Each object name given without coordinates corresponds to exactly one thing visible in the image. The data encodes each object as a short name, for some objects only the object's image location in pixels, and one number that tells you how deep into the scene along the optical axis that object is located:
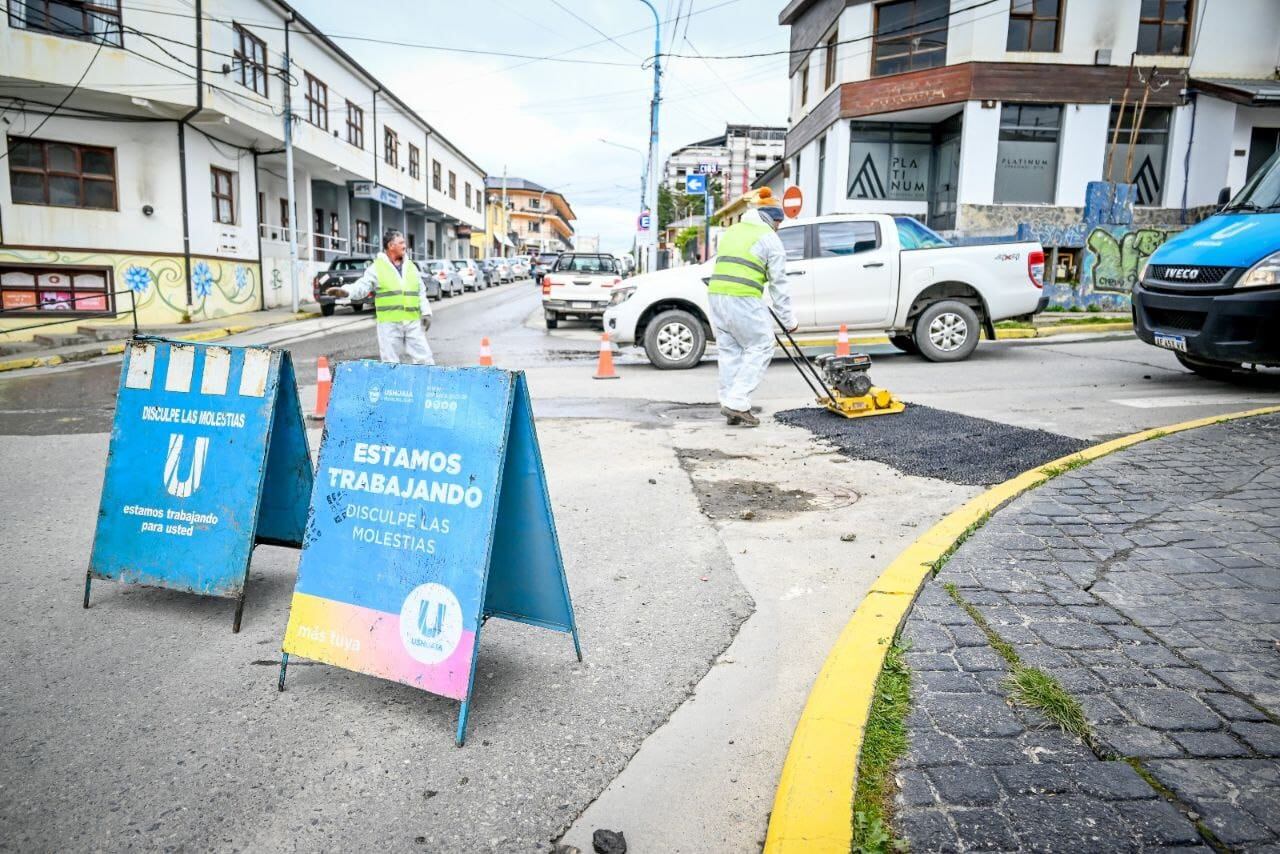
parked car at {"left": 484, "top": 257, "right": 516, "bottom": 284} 48.09
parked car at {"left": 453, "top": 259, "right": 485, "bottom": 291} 37.69
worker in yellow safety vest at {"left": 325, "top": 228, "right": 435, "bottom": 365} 9.04
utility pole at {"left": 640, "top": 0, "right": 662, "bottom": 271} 26.36
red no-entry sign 17.59
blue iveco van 7.43
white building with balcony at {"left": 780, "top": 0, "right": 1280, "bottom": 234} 21.22
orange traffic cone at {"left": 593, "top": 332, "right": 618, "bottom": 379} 10.95
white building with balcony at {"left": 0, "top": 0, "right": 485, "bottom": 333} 18.89
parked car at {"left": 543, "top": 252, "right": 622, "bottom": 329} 19.70
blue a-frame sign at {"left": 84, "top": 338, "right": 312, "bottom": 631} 3.69
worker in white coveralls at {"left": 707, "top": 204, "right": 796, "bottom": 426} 7.55
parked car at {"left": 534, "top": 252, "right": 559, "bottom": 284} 45.57
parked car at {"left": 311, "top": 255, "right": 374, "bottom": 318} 24.56
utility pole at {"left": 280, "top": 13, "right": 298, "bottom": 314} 23.95
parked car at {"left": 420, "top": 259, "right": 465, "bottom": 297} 32.50
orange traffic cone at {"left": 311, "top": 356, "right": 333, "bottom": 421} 8.17
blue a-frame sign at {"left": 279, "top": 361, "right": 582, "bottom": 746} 2.89
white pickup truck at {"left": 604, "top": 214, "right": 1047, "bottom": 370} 11.24
